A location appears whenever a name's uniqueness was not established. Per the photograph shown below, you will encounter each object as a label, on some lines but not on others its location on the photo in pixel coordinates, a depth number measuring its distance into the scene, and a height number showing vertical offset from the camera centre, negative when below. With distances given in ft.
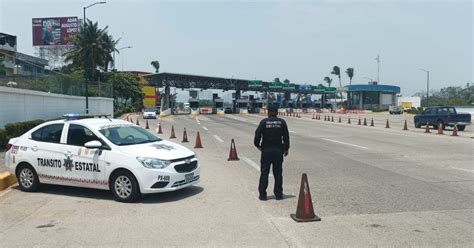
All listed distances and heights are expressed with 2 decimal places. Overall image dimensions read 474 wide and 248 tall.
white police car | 29.60 -3.92
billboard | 270.05 +35.76
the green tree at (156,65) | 503.20 +31.51
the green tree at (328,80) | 598.34 +20.74
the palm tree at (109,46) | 239.56 +24.35
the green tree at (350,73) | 531.09 +26.10
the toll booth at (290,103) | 377.87 -4.78
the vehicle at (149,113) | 193.36 -6.57
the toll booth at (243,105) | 325.01 -5.40
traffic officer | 29.04 -2.87
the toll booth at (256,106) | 323.16 -5.96
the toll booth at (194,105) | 311.27 -5.34
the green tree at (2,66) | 71.41 +4.23
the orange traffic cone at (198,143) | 65.36 -6.12
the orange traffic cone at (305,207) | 24.04 -5.33
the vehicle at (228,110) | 309.18 -8.31
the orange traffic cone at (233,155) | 50.39 -5.93
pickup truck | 106.73 -4.26
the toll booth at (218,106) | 317.83 -6.02
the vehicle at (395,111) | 306.53 -8.15
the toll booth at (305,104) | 388.37 -5.48
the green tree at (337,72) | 535.19 +27.21
